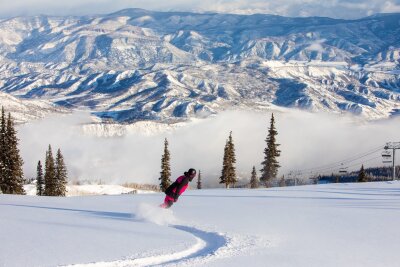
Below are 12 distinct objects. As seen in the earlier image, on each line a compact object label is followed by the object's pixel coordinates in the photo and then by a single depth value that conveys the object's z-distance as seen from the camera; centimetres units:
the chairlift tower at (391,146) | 8662
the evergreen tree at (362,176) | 9631
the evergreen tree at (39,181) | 9262
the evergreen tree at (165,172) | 9056
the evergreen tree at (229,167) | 8594
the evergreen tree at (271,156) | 9188
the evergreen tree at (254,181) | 10467
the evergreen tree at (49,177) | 7825
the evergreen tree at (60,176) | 8112
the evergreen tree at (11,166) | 6569
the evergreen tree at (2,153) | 6531
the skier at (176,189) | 2092
